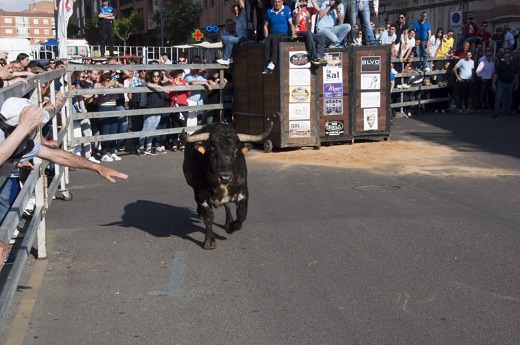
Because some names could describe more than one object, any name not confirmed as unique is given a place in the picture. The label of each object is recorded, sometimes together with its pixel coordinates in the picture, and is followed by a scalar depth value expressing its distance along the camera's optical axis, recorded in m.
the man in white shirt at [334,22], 16.64
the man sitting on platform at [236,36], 16.75
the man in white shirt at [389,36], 22.89
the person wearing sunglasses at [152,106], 15.39
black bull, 7.61
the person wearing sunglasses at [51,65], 14.43
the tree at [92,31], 64.61
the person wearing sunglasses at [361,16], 17.53
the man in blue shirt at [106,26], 26.08
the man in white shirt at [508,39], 25.14
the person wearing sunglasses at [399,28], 23.75
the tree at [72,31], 76.01
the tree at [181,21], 55.75
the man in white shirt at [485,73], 23.27
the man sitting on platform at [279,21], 15.81
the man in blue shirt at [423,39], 22.50
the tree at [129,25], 63.88
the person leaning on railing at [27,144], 4.13
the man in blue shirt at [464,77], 23.19
